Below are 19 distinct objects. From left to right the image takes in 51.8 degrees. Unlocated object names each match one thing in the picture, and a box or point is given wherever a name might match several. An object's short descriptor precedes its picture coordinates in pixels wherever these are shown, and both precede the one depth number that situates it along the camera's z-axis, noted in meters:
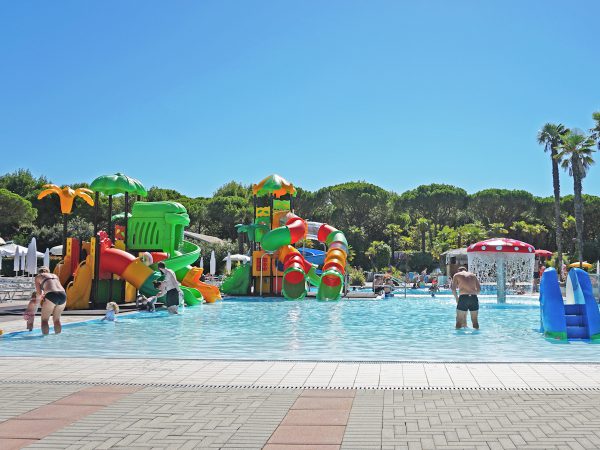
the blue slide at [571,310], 11.15
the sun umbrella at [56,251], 27.87
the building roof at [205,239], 47.78
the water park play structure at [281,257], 22.80
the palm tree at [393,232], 55.53
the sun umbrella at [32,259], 18.89
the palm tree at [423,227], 54.34
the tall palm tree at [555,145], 37.94
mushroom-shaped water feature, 21.50
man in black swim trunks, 12.69
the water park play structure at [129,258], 17.22
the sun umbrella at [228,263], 30.03
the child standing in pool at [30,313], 11.64
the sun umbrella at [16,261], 24.30
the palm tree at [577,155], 36.06
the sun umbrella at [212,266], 28.42
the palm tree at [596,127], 35.56
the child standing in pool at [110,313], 14.23
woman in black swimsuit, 10.96
